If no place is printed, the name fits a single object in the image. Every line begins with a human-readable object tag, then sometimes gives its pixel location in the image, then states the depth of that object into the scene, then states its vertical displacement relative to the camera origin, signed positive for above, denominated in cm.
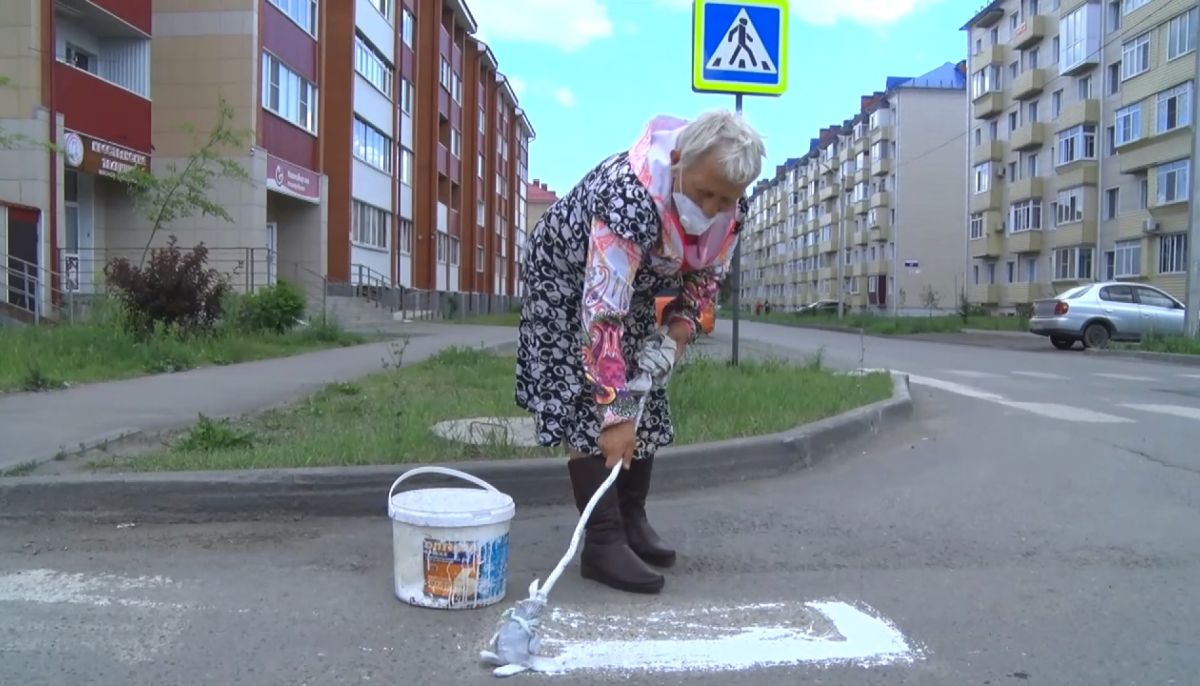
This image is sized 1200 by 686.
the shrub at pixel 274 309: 1614 -10
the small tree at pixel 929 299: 5541 +87
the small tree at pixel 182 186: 1644 +200
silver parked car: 2219 +4
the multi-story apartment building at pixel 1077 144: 3734 +783
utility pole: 2097 +147
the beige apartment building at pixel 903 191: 7212 +931
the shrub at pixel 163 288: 1223 +17
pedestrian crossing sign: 827 +224
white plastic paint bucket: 332 -84
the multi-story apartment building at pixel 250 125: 1788 +430
